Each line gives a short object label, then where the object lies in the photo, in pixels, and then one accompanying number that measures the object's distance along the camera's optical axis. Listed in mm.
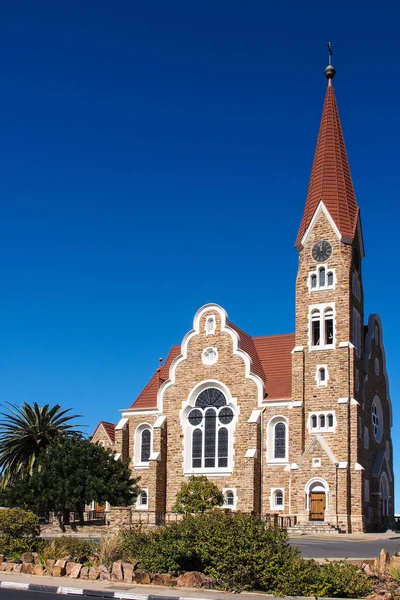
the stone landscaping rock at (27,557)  18998
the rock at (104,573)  17172
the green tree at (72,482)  38812
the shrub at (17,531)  20609
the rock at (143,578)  16688
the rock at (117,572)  16988
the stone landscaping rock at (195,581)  16172
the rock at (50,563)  17984
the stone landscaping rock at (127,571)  16870
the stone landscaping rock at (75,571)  17453
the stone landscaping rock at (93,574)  17277
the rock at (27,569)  18000
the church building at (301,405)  43469
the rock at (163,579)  16297
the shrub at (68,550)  18953
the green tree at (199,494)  41094
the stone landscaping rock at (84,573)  17422
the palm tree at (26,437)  45375
